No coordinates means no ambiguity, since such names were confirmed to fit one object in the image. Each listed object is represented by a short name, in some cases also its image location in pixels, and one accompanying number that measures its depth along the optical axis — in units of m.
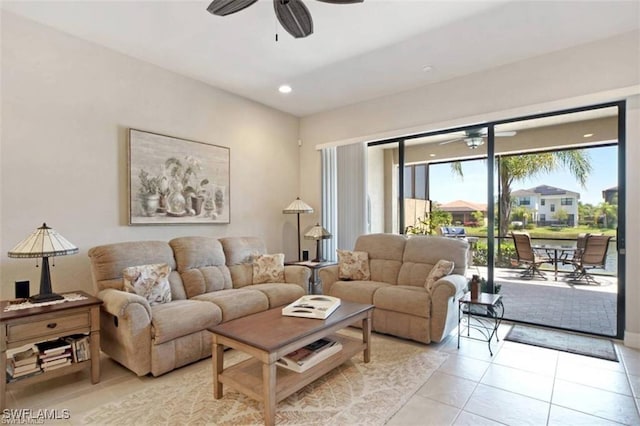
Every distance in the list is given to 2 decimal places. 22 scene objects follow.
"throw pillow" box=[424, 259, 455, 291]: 3.41
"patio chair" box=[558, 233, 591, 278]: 3.89
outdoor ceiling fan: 4.17
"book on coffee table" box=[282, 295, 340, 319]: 2.54
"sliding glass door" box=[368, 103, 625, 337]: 3.58
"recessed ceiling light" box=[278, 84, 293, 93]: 4.41
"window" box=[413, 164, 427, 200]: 4.80
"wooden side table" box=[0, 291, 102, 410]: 2.18
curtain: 5.07
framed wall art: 3.59
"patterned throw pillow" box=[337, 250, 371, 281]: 4.09
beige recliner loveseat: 3.20
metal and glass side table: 3.16
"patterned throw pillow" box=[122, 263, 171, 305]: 2.91
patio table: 4.13
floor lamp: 4.98
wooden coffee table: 1.98
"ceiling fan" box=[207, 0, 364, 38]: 2.10
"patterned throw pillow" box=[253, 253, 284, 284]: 4.02
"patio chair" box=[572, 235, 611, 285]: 3.66
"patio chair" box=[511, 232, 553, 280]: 4.44
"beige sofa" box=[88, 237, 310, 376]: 2.56
